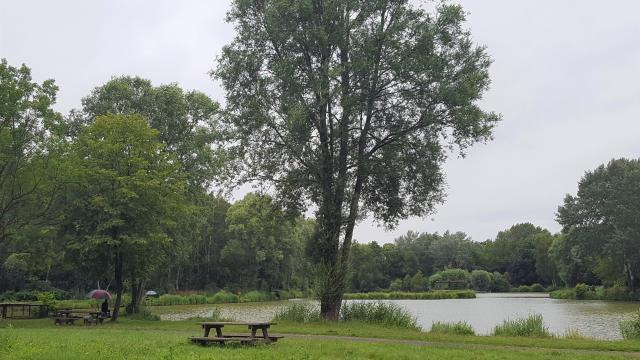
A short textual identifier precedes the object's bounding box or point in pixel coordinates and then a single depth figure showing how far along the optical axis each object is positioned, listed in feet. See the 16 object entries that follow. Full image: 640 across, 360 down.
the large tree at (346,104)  75.10
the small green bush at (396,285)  305.16
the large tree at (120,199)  84.33
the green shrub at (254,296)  210.18
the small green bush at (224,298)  192.13
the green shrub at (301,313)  75.82
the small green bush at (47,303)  100.27
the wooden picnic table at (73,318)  81.00
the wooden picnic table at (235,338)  44.40
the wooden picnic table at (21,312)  95.41
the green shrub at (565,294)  224.94
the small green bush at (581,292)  220.92
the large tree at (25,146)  85.87
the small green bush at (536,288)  324.39
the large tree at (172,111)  121.19
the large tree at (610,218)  190.60
